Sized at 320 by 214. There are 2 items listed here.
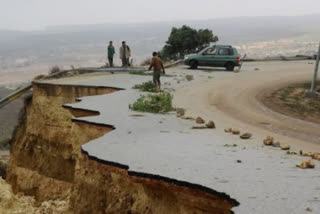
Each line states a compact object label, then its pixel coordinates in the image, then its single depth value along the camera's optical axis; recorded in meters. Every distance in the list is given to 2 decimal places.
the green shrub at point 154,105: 17.88
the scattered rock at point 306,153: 12.29
